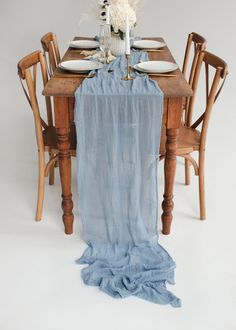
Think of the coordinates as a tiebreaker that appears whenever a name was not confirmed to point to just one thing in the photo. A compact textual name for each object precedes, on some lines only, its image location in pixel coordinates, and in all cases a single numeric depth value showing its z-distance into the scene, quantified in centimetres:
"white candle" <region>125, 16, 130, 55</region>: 184
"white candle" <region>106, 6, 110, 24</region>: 218
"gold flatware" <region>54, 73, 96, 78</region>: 203
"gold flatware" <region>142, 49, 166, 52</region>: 258
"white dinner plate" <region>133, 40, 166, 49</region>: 261
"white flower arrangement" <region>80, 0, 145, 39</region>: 221
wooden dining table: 186
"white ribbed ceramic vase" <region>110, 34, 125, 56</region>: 236
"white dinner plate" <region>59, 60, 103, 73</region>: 208
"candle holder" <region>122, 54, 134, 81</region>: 198
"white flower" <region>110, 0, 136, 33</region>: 220
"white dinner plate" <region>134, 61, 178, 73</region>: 208
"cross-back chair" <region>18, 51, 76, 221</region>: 198
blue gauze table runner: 181
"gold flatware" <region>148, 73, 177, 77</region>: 205
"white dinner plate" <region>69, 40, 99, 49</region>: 263
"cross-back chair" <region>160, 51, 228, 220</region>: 201
